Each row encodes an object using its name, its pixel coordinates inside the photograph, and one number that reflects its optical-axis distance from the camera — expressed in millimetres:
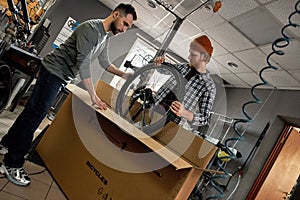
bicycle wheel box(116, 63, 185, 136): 1467
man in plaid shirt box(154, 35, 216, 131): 1635
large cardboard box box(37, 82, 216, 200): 1145
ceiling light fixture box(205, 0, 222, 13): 2949
